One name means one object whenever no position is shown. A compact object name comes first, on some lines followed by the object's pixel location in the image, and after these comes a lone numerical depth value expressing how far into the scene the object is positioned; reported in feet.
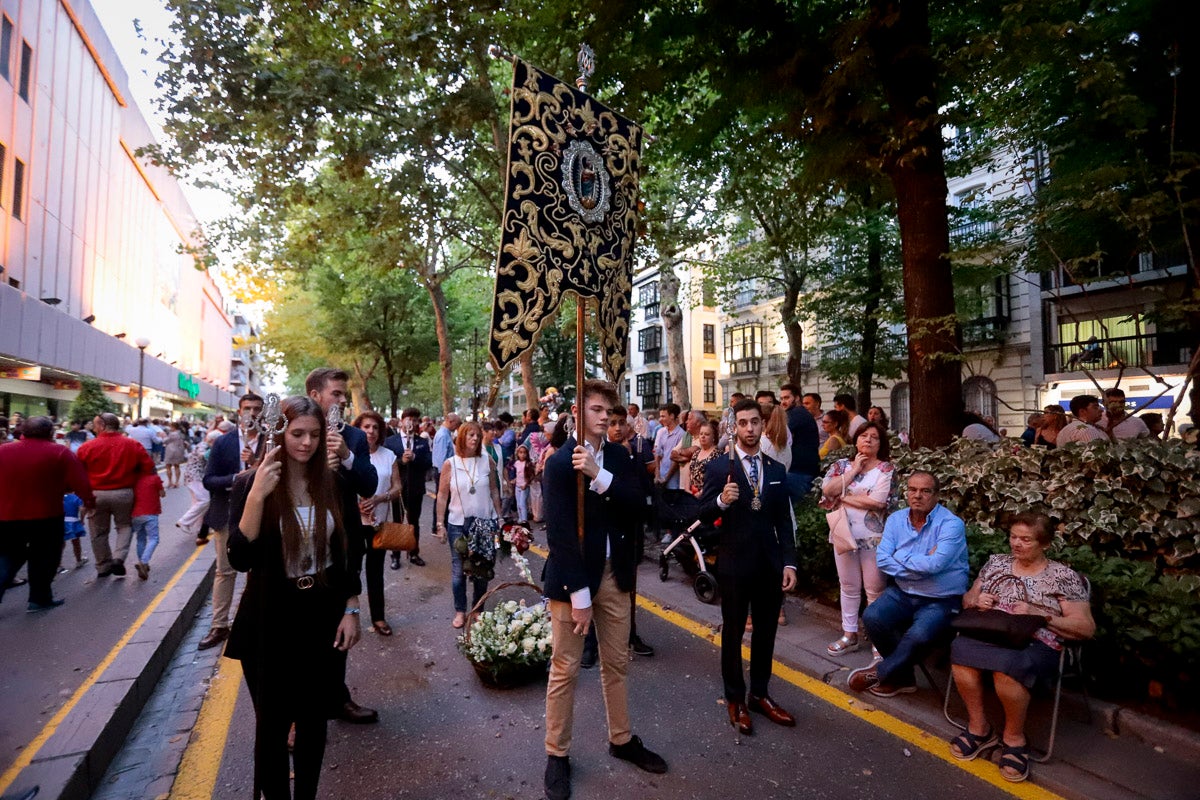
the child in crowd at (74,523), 27.96
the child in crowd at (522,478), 36.27
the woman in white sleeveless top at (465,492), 19.60
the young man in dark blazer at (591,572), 10.65
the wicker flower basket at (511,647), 14.58
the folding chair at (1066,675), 11.23
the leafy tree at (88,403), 59.21
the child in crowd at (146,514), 25.00
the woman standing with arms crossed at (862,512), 16.08
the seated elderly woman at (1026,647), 11.23
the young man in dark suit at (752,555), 13.00
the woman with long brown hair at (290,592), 8.90
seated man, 13.32
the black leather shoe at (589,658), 16.37
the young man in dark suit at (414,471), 31.65
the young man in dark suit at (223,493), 18.25
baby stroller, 20.36
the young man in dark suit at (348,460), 12.98
